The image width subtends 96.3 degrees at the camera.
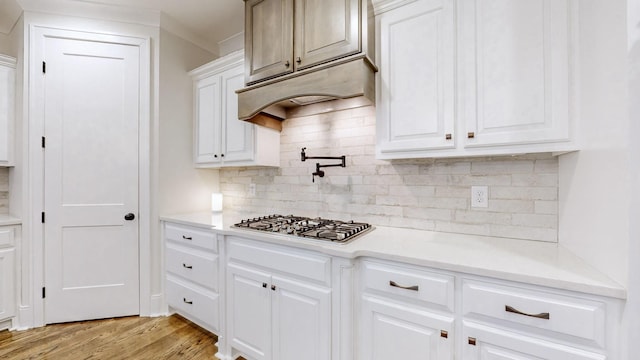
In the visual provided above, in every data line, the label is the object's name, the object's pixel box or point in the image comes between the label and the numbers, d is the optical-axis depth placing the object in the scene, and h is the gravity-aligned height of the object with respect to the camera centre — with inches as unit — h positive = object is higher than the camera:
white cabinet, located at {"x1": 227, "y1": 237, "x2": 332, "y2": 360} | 59.8 -27.9
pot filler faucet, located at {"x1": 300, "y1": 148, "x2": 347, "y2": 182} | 85.3 +5.2
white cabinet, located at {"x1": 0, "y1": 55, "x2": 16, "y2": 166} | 96.2 +25.1
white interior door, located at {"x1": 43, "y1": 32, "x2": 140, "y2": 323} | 93.7 +0.9
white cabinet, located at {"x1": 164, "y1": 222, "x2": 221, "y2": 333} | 81.9 -28.8
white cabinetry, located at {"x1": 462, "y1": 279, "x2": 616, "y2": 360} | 38.1 -20.7
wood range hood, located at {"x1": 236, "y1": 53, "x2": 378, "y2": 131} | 63.8 +23.7
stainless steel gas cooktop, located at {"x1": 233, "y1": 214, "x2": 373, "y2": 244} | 62.8 -11.8
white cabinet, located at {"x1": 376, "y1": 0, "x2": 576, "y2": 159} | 49.9 +20.2
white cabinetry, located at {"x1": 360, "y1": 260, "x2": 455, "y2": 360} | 48.0 -23.7
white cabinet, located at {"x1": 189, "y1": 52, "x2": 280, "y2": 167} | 94.7 +18.7
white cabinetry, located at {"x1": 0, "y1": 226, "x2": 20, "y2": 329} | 90.7 -29.6
